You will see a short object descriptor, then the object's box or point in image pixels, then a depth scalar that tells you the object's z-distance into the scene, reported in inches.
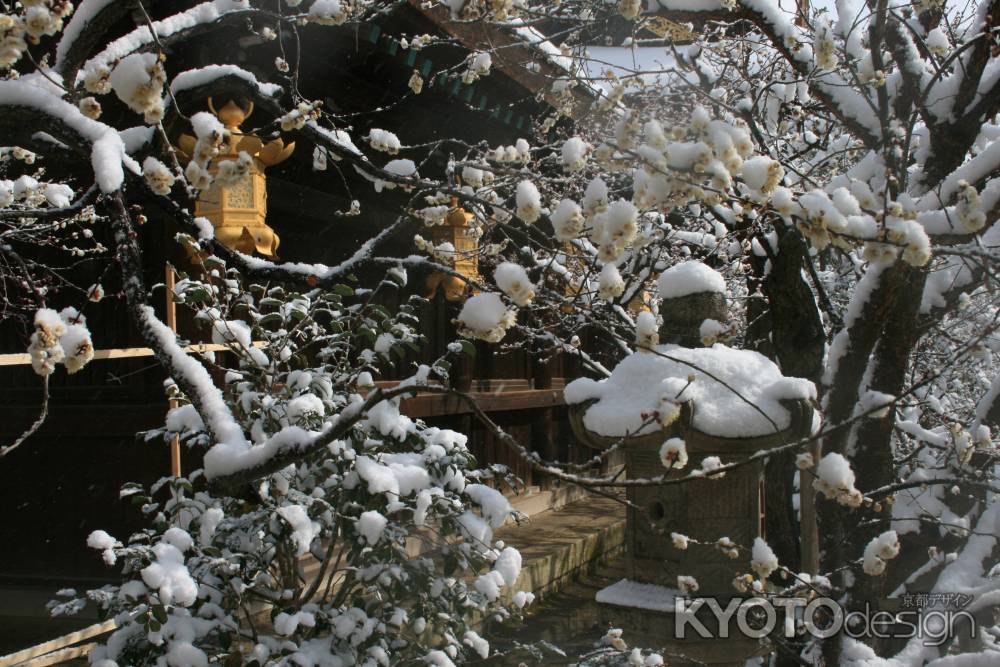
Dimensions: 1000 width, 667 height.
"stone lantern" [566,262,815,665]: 152.5
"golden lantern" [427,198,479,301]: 269.6
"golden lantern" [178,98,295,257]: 191.3
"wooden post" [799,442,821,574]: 143.7
